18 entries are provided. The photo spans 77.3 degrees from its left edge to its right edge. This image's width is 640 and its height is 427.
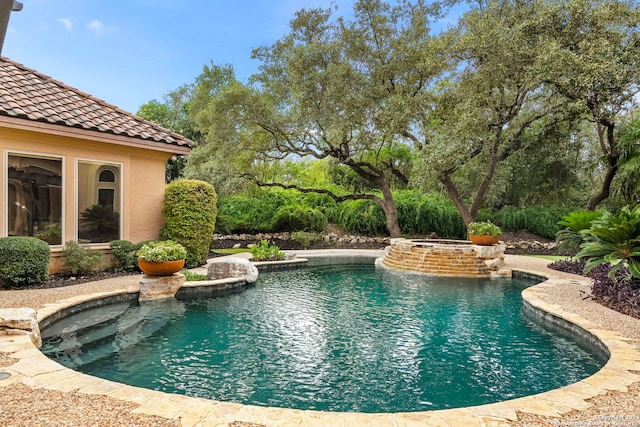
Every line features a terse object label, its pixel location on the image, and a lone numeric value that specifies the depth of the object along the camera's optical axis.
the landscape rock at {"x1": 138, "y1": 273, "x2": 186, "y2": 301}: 7.81
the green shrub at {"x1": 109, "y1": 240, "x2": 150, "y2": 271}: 9.87
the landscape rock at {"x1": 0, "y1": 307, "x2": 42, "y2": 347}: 4.86
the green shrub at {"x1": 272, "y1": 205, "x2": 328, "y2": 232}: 18.69
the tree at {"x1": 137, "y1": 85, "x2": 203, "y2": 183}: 21.75
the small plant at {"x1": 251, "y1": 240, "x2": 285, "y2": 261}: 12.99
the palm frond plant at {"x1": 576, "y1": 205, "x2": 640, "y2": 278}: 6.89
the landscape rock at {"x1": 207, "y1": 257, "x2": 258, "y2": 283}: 9.36
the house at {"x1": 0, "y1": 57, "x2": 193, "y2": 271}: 8.56
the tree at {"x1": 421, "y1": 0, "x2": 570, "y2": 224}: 13.17
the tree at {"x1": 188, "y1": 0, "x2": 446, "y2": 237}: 15.32
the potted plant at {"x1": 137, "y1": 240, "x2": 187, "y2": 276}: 7.95
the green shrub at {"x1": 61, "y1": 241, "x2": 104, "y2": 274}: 8.96
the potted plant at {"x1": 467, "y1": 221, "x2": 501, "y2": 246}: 12.16
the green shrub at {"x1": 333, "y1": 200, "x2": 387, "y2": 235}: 19.23
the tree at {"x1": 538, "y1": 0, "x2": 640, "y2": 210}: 11.99
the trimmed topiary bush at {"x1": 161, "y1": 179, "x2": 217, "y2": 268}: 10.62
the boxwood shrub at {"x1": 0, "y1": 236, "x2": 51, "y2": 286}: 7.57
